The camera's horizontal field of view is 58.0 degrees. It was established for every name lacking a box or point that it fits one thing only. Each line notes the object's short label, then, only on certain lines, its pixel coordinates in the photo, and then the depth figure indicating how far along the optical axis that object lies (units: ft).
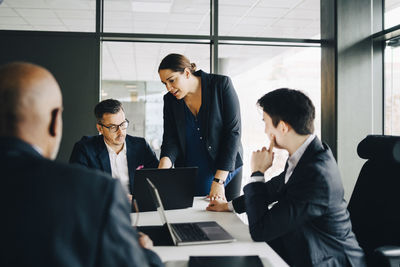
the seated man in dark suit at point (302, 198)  4.51
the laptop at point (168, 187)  5.68
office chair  5.11
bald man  2.05
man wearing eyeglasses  7.32
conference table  3.94
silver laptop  4.39
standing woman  7.29
